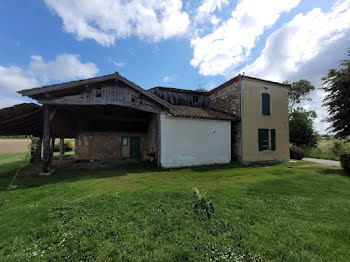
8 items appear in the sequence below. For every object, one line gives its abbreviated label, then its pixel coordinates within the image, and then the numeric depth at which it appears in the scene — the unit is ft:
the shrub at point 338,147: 47.75
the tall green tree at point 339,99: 31.76
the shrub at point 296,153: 44.37
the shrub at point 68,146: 67.74
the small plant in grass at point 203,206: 10.70
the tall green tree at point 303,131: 60.95
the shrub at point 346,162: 23.85
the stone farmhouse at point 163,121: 23.49
